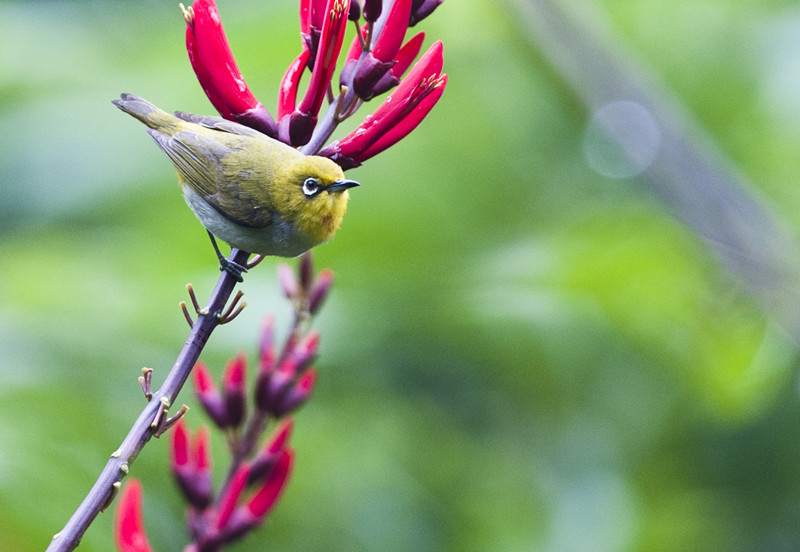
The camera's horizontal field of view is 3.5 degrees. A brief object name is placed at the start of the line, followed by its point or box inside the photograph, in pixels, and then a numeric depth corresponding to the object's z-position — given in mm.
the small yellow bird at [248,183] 4383
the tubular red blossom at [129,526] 4334
